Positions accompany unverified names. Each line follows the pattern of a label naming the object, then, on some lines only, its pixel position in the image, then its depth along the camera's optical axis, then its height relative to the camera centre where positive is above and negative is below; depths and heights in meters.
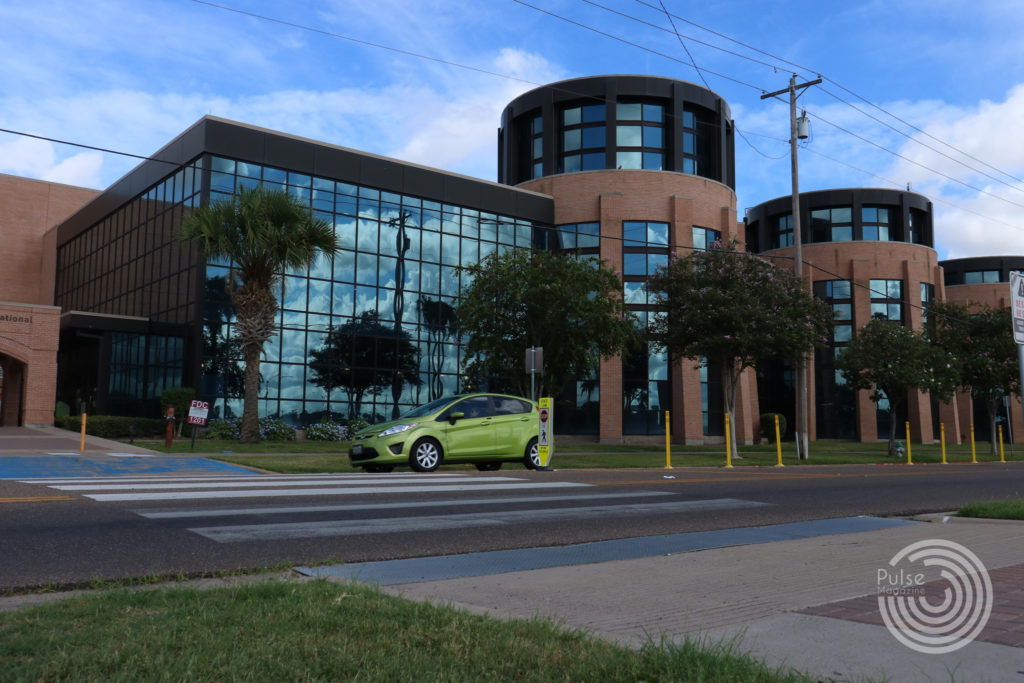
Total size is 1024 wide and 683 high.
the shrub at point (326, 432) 30.56 -0.79
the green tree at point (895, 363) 35.91 +2.28
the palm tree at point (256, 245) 24.28 +4.91
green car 14.95 -0.47
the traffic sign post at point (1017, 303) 9.03 +1.23
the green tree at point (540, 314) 25.08 +3.02
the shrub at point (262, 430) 28.31 -0.68
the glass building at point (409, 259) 32.03 +7.71
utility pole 28.27 +5.24
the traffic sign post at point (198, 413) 21.38 -0.08
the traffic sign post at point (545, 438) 16.97 -0.53
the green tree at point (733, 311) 27.75 +3.53
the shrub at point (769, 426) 48.69 -0.75
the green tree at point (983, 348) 40.59 +3.34
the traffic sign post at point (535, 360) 18.75 +1.19
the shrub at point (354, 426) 31.19 -0.58
